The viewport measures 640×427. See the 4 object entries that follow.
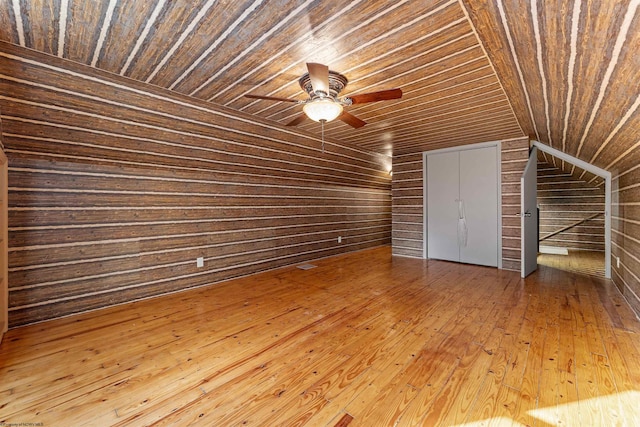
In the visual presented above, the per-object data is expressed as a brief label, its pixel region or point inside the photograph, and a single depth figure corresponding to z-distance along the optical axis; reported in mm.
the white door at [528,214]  3998
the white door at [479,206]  4688
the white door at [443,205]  5098
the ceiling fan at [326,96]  2002
